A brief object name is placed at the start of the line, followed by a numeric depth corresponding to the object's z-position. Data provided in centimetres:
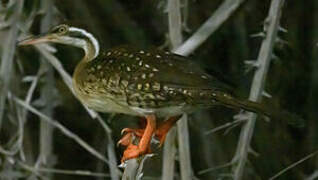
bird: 561
